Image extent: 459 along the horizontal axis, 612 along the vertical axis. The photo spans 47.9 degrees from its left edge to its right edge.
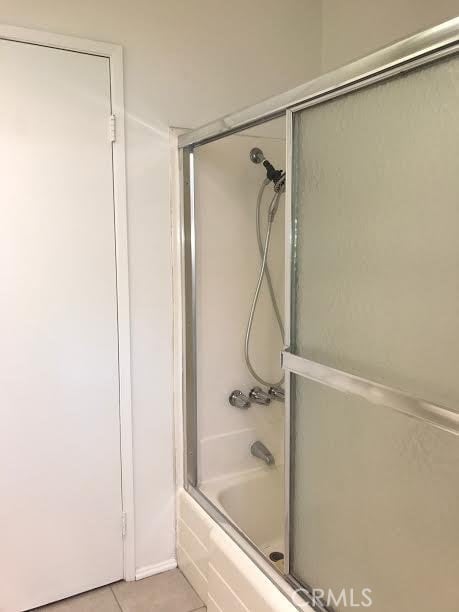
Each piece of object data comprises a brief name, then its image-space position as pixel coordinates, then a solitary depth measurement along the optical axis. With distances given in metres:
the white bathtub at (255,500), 2.20
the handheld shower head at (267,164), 2.18
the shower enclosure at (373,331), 1.12
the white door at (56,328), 1.81
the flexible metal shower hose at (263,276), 2.27
